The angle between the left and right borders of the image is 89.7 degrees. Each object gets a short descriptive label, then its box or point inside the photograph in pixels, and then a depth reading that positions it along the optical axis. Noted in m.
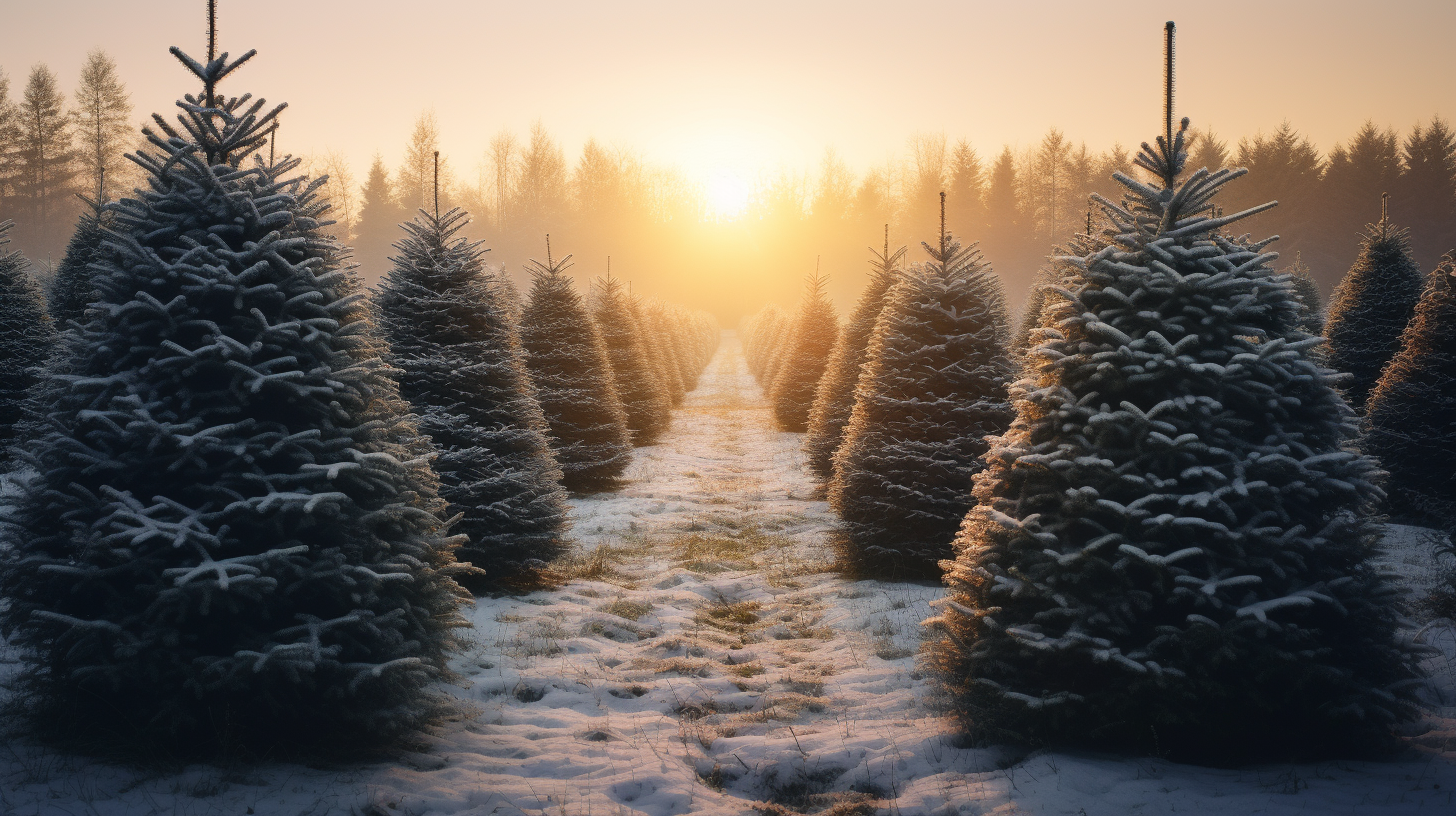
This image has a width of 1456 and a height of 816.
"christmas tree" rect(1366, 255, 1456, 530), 8.78
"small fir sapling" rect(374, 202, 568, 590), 7.70
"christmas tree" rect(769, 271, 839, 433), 20.11
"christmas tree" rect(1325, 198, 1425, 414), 14.46
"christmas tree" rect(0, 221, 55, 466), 11.83
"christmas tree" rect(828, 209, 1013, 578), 7.98
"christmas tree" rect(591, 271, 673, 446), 17.89
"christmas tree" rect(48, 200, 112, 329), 15.85
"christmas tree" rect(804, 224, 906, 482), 13.34
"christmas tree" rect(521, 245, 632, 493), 13.09
